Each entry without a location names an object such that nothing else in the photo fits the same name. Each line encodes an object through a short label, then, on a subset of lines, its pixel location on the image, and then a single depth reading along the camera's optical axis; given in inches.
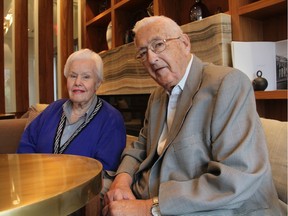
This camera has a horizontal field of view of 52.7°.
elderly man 36.5
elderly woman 64.2
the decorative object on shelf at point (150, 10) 105.1
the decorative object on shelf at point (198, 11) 82.7
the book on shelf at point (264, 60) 66.6
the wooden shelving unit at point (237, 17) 64.9
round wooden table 27.0
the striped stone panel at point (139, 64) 68.3
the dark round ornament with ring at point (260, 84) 64.1
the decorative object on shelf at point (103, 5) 147.7
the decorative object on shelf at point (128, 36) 115.6
